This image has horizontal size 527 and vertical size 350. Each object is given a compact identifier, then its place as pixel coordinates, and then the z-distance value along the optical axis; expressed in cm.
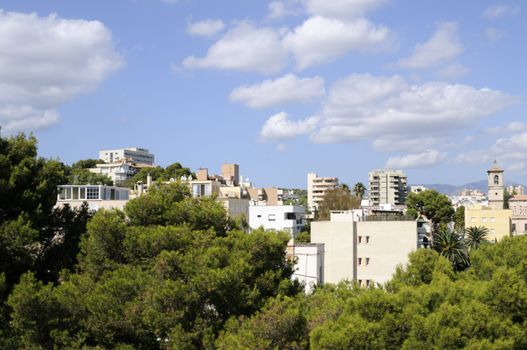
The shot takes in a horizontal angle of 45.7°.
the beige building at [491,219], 6938
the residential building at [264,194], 9104
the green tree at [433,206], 7850
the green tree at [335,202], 7638
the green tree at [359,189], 10178
